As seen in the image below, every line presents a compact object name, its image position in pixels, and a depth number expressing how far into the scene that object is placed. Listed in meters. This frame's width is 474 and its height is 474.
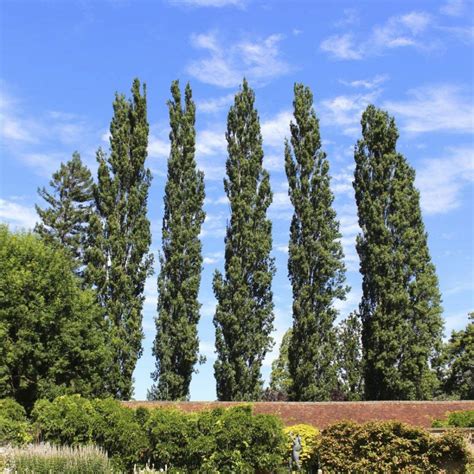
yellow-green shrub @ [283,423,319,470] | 19.30
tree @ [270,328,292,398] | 47.41
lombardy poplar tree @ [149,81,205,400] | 32.03
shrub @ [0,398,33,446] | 20.00
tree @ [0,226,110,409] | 27.06
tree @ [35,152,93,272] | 44.97
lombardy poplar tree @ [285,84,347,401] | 31.77
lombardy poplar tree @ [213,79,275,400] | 31.94
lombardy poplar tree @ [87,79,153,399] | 31.98
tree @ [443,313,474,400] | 40.88
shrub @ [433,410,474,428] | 22.12
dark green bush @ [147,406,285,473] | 17.50
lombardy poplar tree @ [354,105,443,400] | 32.03
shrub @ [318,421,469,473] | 17.31
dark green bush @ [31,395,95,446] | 19.25
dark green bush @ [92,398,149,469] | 18.52
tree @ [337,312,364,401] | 36.31
